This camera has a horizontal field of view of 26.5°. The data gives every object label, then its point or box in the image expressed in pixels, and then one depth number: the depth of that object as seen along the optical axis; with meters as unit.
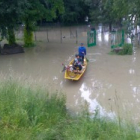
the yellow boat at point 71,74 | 14.38
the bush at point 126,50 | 21.46
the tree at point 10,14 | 19.78
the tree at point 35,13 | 22.60
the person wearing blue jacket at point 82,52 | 17.37
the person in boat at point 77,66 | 15.02
